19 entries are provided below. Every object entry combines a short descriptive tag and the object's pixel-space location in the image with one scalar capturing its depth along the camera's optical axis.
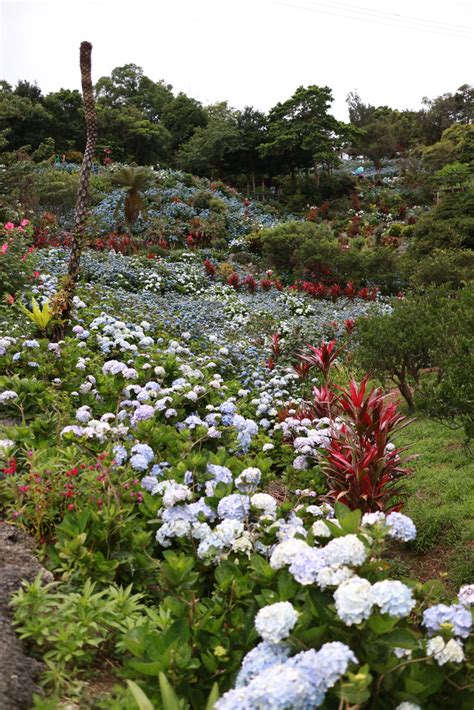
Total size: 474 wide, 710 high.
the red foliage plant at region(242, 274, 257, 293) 12.98
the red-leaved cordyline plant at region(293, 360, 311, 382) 6.95
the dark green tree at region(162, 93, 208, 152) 33.16
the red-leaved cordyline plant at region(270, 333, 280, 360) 8.30
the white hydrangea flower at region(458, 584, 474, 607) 1.74
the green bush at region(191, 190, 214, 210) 19.48
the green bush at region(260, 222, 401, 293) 14.04
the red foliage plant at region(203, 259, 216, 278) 13.30
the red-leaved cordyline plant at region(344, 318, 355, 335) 10.06
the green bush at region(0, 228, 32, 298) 7.20
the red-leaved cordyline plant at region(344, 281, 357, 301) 13.23
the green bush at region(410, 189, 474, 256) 13.30
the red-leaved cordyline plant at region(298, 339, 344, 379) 6.46
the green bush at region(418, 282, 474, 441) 3.71
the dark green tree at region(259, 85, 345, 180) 25.64
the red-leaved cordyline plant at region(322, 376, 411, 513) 3.94
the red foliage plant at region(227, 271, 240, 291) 12.99
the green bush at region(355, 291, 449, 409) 6.30
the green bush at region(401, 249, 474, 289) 11.04
